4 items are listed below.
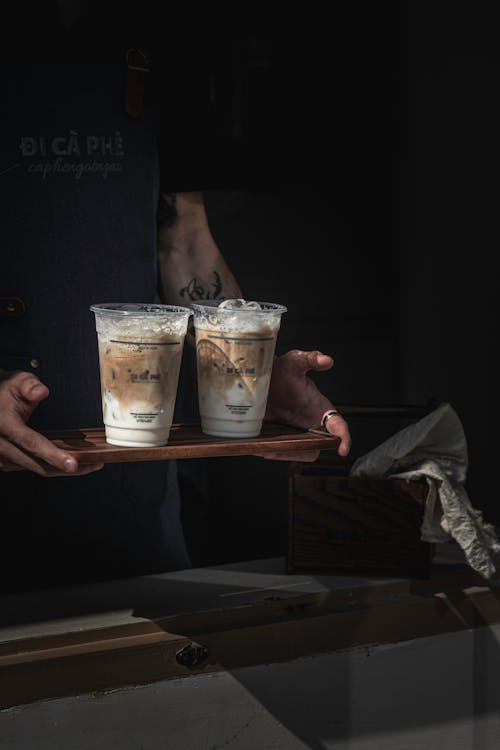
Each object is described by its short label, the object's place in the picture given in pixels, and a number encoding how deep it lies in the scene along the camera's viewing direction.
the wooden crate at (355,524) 1.95
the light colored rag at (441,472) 1.92
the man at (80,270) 2.01
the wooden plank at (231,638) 1.50
